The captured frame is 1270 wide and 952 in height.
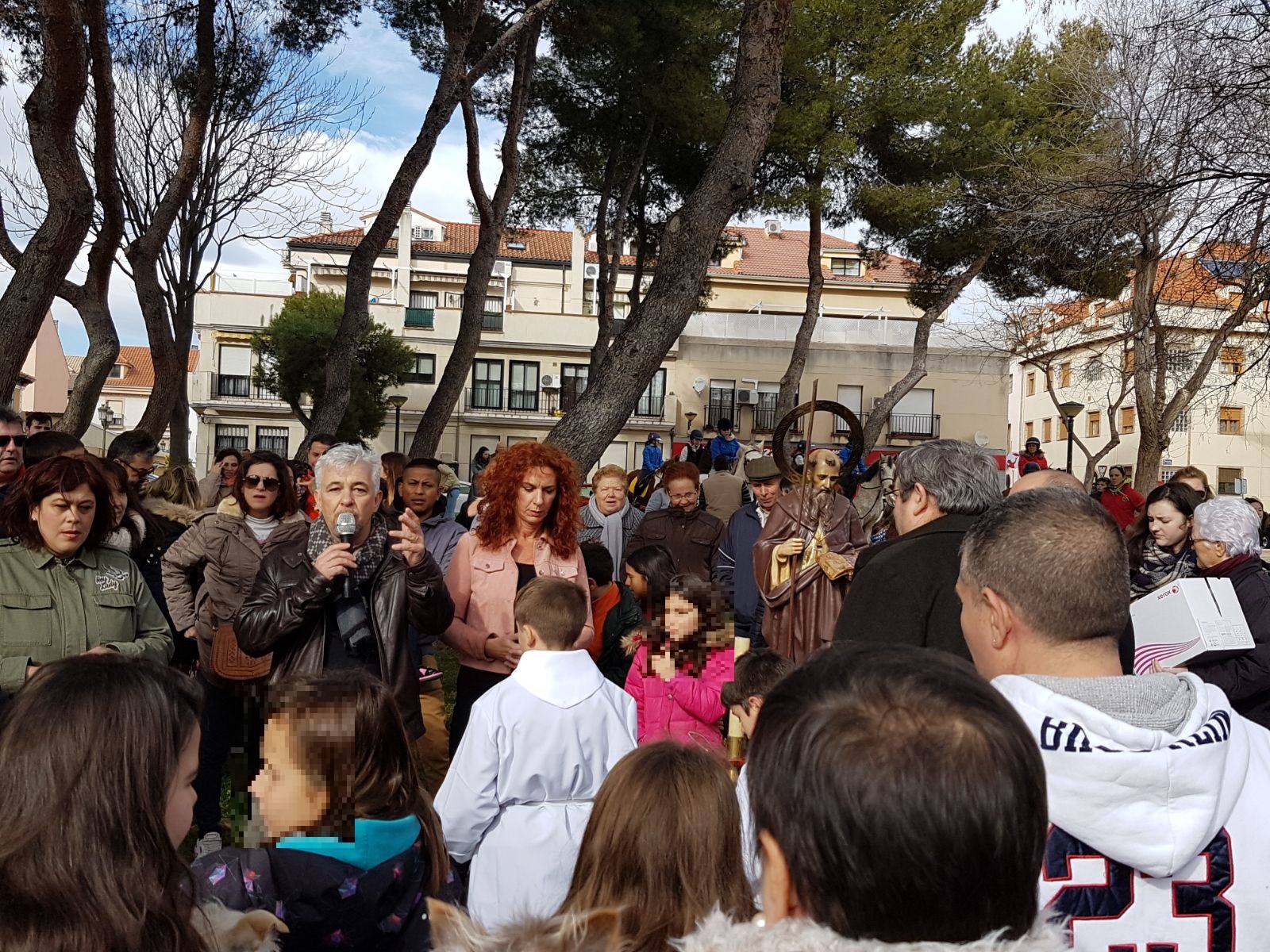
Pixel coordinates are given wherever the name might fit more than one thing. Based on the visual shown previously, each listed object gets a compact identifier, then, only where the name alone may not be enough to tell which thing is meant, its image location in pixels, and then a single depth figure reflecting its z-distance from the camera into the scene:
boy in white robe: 3.19
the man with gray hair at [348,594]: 3.87
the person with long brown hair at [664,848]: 2.19
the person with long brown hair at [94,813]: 1.72
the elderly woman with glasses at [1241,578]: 4.49
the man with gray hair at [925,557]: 3.13
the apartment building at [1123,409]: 26.52
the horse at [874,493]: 9.52
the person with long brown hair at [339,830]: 2.29
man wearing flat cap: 7.45
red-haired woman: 4.76
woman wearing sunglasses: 5.08
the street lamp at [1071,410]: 24.40
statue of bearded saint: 5.25
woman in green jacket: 3.97
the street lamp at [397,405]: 38.47
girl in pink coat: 4.38
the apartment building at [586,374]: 47.16
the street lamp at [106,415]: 48.31
